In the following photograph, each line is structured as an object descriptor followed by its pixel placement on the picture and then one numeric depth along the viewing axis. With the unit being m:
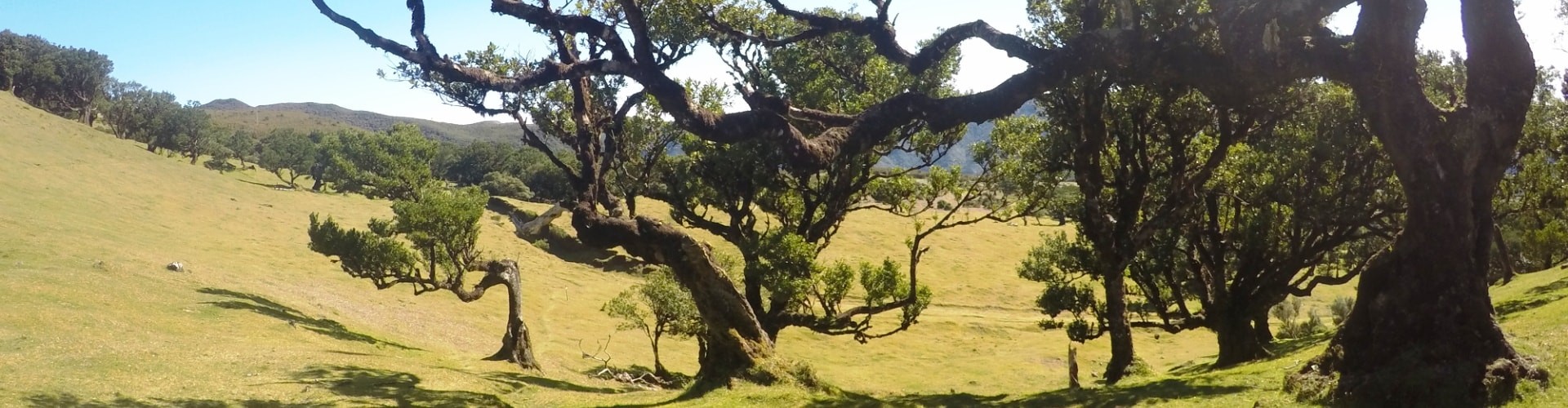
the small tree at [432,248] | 28.38
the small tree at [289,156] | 95.38
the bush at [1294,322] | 40.88
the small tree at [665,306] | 26.52
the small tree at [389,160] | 47.56
